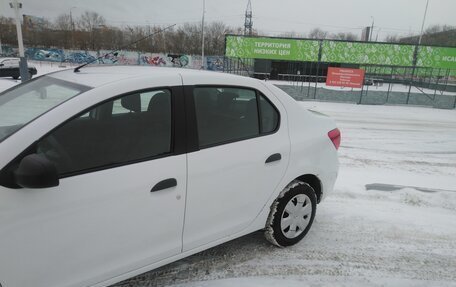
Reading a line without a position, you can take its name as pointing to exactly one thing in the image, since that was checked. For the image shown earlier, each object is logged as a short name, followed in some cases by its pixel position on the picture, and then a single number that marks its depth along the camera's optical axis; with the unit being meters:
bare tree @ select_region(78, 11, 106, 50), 65.39
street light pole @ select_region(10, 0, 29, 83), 13.55
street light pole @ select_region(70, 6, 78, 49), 67.90
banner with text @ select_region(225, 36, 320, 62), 20.06
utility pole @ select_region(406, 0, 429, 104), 19.80
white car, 1.92
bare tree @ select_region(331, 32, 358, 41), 77.64
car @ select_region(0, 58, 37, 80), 23.29
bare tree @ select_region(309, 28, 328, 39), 86.06
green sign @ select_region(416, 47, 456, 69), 19.83
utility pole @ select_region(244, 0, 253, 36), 69.06
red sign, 19.47
